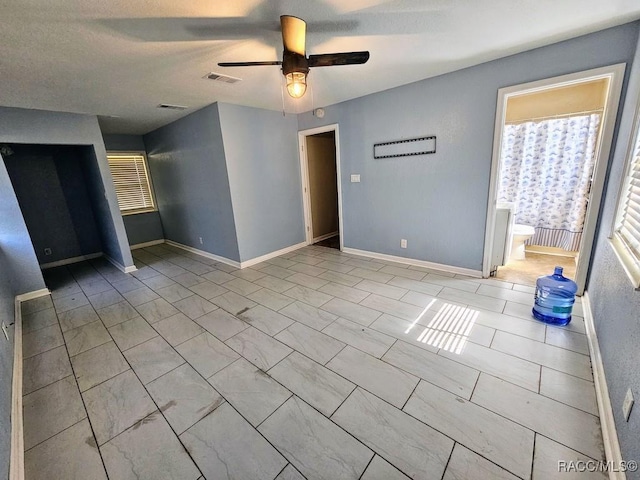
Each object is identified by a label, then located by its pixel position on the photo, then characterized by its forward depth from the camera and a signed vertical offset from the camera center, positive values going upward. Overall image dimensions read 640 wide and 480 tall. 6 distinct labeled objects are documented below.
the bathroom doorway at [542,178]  3.02 -0.16
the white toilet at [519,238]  3.45 -0.94
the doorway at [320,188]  4.61 -0.16
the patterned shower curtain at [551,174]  3.30 -0.12
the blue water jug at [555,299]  2.18 -1.13
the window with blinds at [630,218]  1.41 -0.36
